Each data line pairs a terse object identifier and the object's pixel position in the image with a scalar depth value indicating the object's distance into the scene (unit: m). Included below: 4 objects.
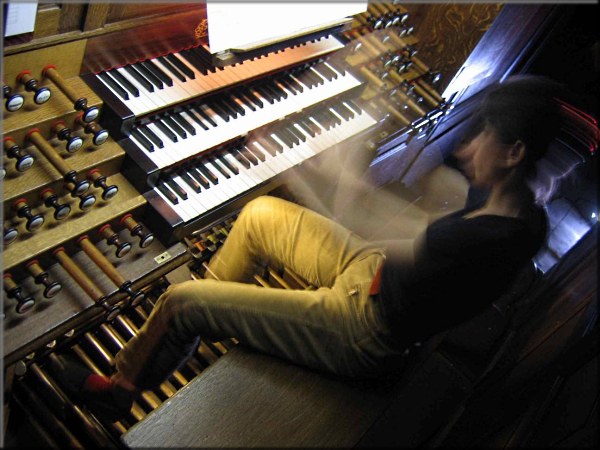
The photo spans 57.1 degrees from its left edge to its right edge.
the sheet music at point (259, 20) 2.07
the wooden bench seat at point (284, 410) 1.61
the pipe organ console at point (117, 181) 1.74
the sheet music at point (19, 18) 1.50
